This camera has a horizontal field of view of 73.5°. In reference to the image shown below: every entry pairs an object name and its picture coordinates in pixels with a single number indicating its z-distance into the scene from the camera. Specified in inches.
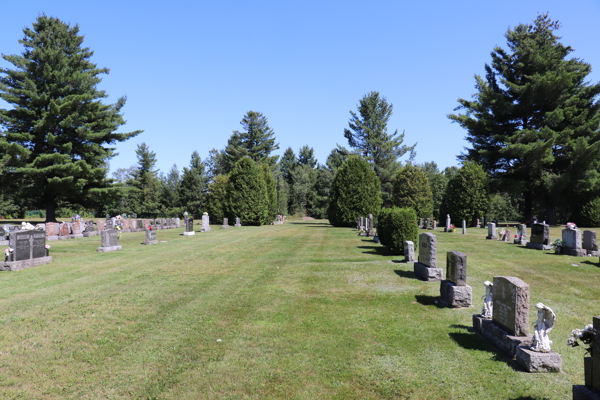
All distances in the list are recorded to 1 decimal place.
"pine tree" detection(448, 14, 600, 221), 1376.7
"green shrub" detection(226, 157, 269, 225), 1635.1
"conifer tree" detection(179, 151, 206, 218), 2613.2
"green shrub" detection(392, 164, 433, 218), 1619.1
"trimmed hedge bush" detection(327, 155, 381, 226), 1396.4
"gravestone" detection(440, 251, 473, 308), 329.7
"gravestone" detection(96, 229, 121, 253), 723.4
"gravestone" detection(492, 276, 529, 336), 225.3
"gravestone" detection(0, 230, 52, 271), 529.7
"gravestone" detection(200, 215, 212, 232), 1289.4
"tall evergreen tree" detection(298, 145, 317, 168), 4111.7
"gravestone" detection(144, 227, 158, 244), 876.0
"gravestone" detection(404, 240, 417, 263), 554.9
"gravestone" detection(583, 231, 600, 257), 635.1
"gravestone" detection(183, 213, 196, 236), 1132.1
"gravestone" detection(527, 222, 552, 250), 731.4
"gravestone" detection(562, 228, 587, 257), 640.4
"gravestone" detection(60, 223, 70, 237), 1026.1
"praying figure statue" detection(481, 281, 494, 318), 266.5
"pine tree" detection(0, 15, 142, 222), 1369.3
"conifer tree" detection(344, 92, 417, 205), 2263.8
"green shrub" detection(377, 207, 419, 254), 615.2
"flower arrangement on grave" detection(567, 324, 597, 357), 164.8
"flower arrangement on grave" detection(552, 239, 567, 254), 669.3
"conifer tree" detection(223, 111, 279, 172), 2913.4
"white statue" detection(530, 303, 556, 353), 201.8
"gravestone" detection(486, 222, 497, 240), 942.4
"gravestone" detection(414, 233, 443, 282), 438.0
